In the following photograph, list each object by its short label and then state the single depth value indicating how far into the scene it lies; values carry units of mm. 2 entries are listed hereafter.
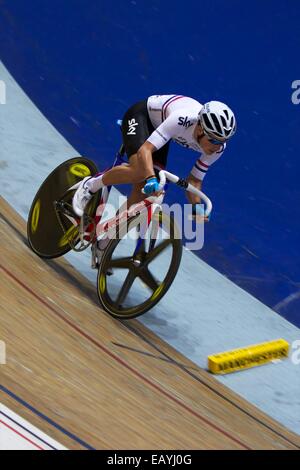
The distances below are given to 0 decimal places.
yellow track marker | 9133
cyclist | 8383
